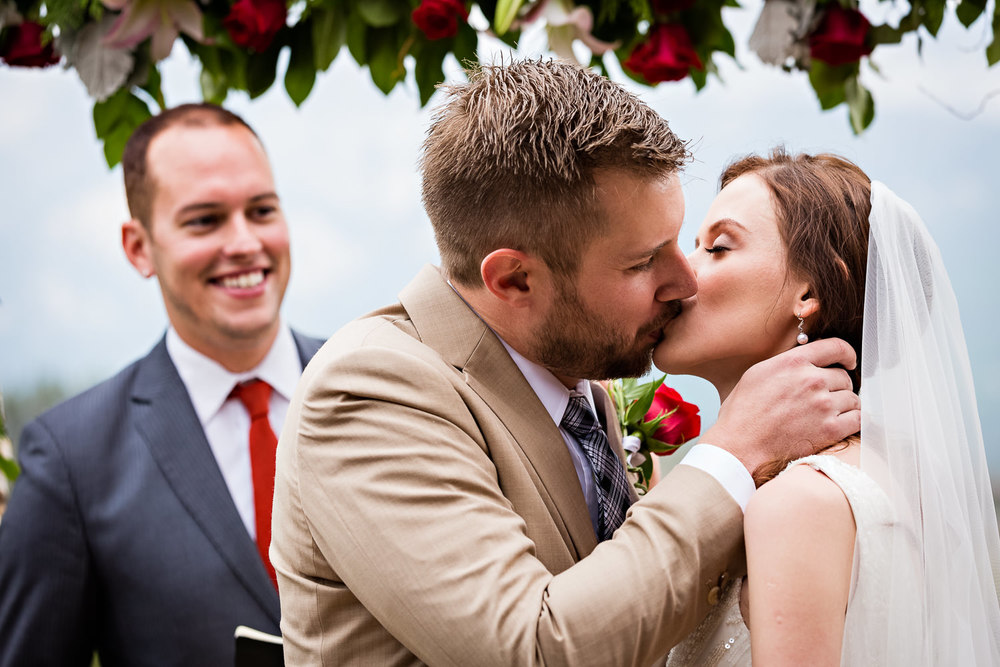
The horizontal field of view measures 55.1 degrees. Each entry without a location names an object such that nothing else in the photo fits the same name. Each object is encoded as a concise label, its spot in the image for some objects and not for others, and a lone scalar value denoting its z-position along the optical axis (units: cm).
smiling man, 248
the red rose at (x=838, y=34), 224
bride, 154
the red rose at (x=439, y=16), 219
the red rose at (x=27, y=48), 243
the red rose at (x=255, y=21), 229
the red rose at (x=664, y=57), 229
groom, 143
